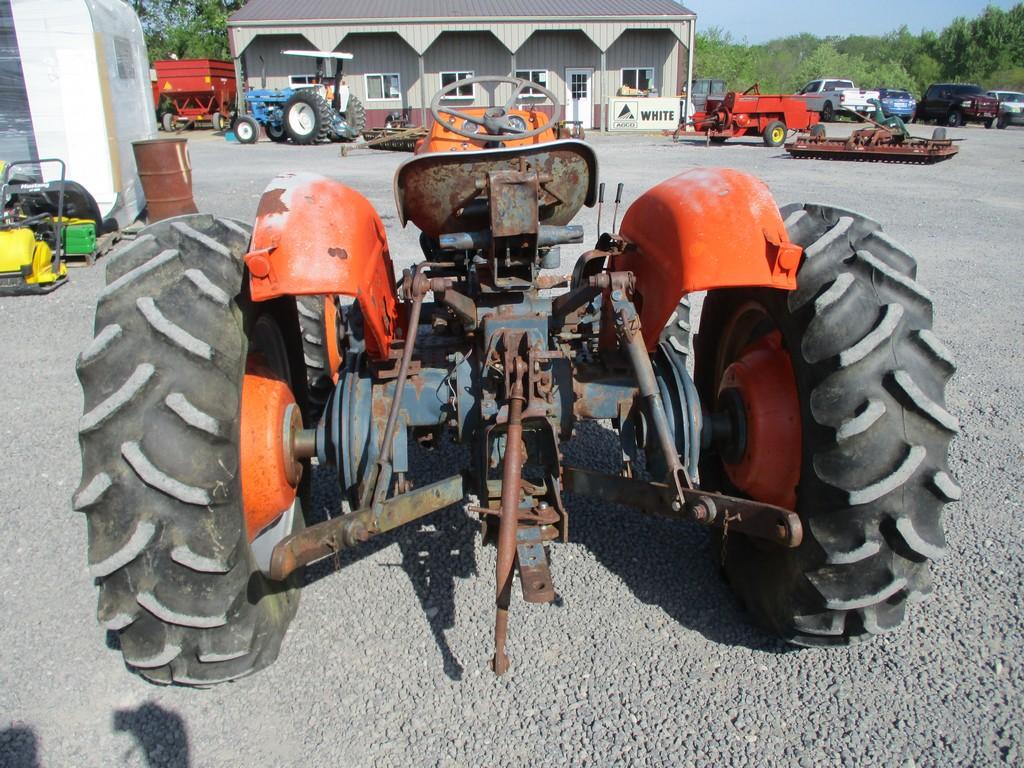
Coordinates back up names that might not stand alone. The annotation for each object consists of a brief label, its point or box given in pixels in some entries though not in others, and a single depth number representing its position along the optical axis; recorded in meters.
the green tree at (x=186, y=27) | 40.16
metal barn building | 27.50
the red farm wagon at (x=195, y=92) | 27.47
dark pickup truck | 27.58
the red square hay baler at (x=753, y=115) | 20.73
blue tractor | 21.38
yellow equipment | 6.90
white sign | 26.48
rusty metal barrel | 8.89
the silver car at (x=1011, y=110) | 27.91
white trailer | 9.21
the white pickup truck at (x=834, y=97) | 26.52
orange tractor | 2.06
